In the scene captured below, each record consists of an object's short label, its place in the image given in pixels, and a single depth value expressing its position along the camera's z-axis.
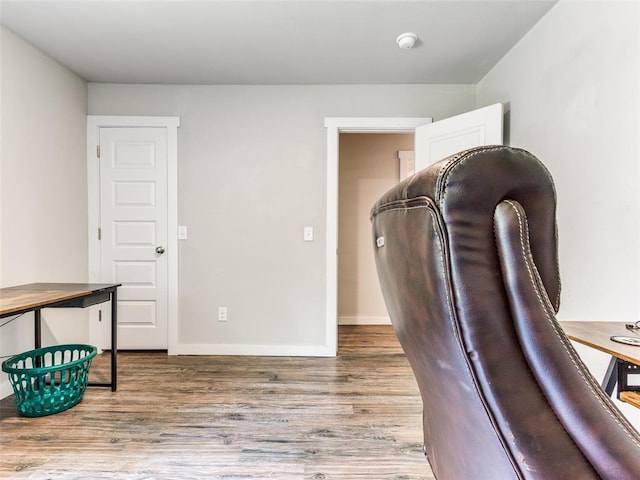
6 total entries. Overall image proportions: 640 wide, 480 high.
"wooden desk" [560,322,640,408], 1.00
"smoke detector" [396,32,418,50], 2.13
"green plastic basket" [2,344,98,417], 1.87
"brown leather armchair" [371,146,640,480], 0.38
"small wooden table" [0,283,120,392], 1.63
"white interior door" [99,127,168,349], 2.91
